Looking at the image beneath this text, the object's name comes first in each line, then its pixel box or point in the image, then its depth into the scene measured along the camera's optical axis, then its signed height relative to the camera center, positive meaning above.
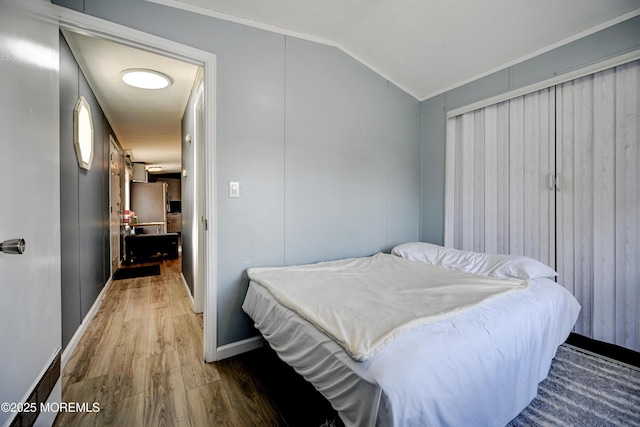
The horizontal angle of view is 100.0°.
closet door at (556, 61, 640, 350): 1.96 +0.08
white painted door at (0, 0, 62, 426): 0.91 +0.07
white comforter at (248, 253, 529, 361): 1.15 -0.49
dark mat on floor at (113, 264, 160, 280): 4.31 -1.01
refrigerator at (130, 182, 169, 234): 7.00 +0.18
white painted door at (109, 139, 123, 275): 4.09 +0.16
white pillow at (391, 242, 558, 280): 2.04 -0.43
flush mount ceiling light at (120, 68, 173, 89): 2.64 +1.37
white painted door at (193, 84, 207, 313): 2.82 +0.15
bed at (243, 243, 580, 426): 0.96 -0.56
